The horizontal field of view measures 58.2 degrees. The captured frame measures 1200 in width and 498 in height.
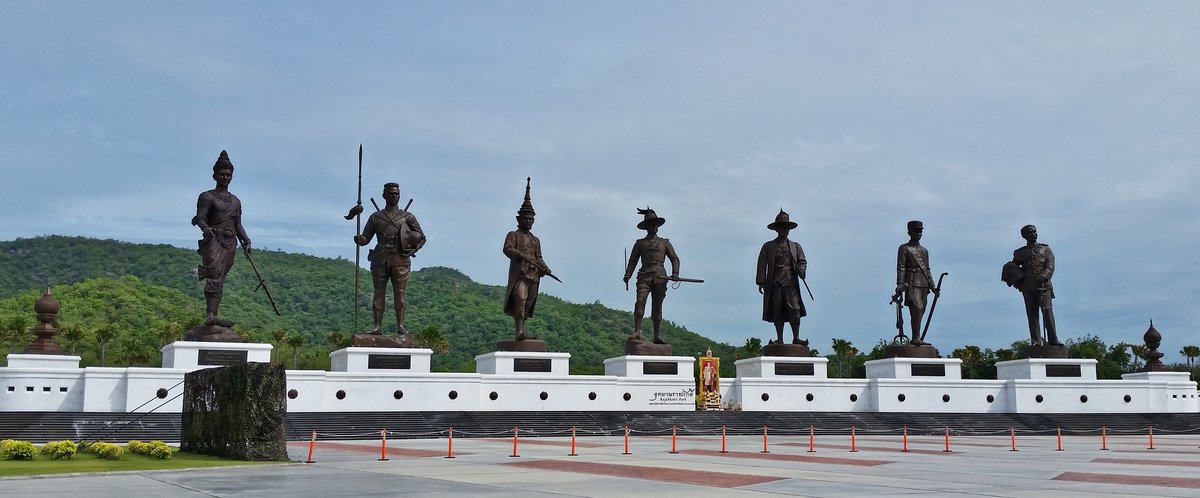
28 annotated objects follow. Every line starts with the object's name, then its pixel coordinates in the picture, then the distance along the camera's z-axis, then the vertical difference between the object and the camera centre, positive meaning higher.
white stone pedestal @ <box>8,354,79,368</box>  28.94 +0.73
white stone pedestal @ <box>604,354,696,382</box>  35.69 +0.81
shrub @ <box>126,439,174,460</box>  18.05 -1.01
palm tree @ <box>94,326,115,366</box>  64.88 +3.13
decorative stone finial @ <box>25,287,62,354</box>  29.89 +1.70
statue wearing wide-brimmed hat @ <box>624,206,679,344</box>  36.44 +4.20
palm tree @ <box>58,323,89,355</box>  65.88 +3.24
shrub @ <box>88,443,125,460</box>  17.55 -1.01
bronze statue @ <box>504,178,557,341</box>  34.72 +3.96
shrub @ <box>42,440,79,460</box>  17.39 -0.99
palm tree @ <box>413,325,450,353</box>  66.62 +3.21
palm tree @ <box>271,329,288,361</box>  71.81 +3.41
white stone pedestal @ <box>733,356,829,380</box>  37.06 +0.86
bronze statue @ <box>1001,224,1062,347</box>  38.28 +4.10
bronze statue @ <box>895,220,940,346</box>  38.44 +4.03
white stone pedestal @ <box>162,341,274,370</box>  30.20 +0.99
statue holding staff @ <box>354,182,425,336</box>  33.38 +4.55
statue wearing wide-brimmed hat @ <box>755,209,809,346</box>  37.56 +3.97
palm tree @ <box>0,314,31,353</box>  64.75 +3.45
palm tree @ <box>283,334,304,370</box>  67.25 +3.10
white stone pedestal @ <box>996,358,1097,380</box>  38.28 +0.88
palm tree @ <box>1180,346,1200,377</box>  80.19 +3.16
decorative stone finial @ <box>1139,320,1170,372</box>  39.59 +1.53
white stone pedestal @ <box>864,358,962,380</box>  38.00 +0.85
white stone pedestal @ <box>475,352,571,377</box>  34.12 +0.86
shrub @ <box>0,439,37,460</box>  16.95 -0.98
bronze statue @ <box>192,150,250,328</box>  31.16 +4.53
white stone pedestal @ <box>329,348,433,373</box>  32.44 +0.91
